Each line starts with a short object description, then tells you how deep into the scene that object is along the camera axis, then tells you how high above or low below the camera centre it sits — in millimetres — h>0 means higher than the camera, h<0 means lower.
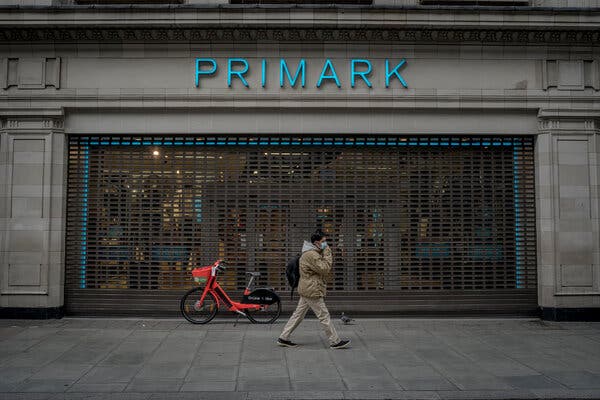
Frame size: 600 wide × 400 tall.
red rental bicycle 10500 -1611
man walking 8188 -1001
